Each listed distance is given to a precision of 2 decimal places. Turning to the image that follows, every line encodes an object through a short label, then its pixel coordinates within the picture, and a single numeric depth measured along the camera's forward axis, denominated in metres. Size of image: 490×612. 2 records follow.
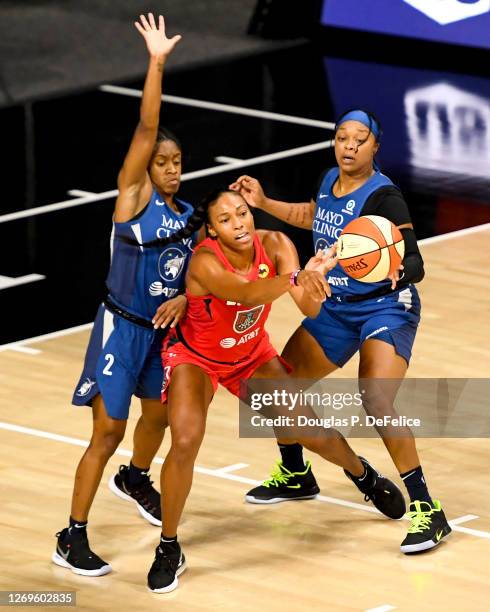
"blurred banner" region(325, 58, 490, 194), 34.00
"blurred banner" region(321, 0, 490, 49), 41.81
